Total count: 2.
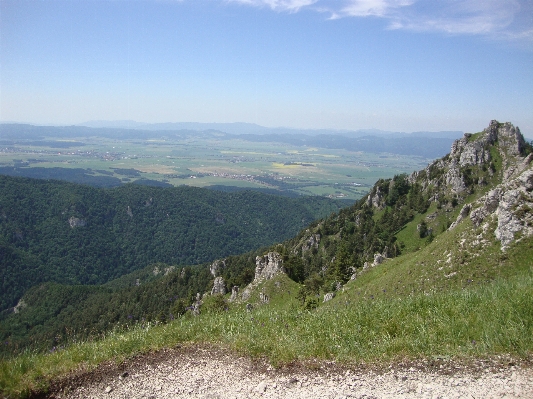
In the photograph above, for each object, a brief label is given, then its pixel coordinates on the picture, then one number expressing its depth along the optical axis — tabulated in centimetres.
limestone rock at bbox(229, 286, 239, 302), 4676
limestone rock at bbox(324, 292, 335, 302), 2546
